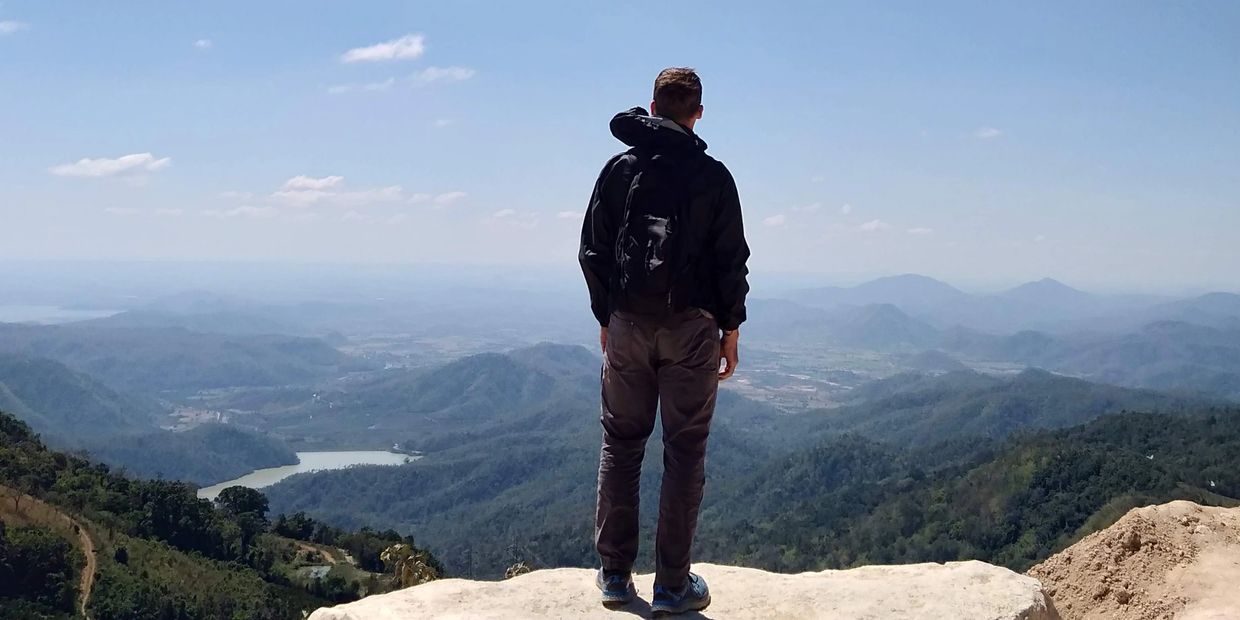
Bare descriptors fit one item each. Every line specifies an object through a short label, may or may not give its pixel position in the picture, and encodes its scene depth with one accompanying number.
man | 4.45
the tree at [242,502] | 58.47
